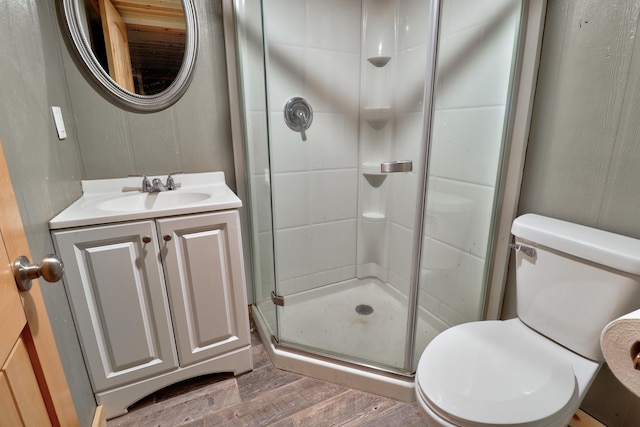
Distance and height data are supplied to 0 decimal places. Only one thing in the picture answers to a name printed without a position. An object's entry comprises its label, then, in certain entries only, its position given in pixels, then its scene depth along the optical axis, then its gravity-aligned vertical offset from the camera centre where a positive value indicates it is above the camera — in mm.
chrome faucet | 1474 -212
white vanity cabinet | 1108 -609
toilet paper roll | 545 -391
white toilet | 822 -686
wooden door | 470 -346
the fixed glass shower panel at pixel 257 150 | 1465 -58
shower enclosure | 1255 -138
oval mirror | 1338 +419
